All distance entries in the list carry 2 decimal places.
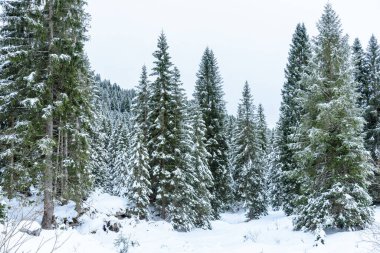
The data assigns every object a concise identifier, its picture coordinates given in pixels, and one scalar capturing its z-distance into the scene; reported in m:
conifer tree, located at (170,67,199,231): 25.22
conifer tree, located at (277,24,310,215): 29.64
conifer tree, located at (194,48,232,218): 33.97
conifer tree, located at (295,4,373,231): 16.03
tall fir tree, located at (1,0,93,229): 15.10
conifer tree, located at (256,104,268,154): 54.62
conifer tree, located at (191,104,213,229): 27.11
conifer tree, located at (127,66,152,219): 25.02
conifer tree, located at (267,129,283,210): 35.09
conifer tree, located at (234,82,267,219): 36.50
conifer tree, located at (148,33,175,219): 26.08
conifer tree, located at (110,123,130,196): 45.14
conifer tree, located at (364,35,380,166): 29.81
